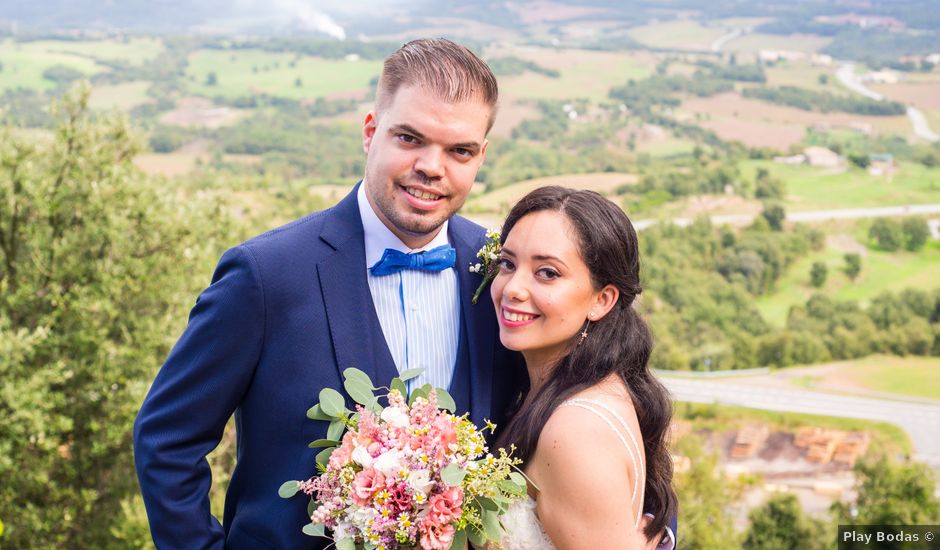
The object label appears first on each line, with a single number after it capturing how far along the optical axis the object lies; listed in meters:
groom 3.44
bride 3.61
